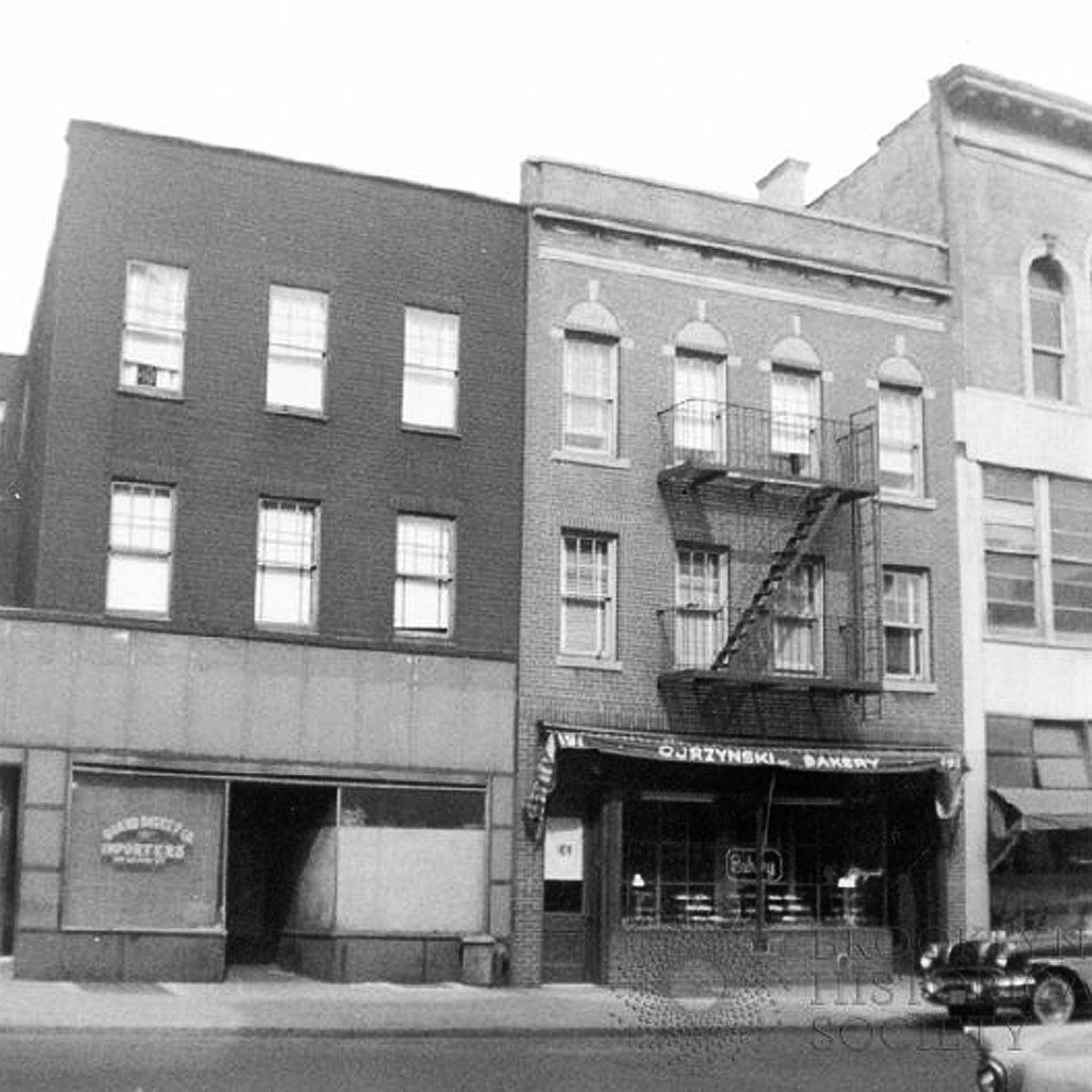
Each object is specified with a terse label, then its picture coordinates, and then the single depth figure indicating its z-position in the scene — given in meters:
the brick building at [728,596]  26.25
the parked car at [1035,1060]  8.99
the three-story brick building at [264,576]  23.06
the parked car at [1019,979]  20.50
